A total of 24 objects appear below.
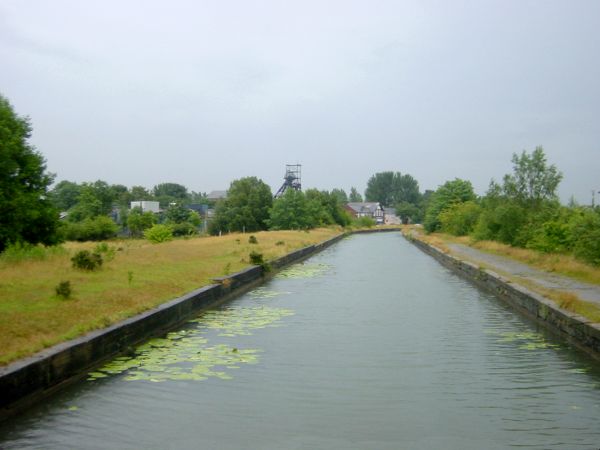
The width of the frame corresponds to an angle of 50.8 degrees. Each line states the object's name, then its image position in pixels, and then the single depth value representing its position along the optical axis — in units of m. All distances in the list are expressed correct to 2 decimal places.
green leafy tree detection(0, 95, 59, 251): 29.11
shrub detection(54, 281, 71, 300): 12.45
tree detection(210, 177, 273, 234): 83.69
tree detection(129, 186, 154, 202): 132.25
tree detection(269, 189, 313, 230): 77.31
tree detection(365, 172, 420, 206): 192.88
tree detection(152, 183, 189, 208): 162.60
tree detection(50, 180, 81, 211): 108.91
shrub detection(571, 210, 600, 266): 19.95
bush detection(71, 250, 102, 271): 18.59
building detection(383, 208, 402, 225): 175.98
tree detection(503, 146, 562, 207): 34.88
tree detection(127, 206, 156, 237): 75.44
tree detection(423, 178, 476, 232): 73.18
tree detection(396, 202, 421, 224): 162.38
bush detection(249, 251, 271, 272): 25.30
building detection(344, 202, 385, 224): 171.00
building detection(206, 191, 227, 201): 162.38
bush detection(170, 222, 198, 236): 76.76
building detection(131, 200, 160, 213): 111.25
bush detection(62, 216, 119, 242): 60.38
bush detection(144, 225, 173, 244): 51.99
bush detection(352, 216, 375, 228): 125.84
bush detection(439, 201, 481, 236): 56.54
